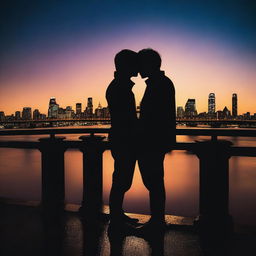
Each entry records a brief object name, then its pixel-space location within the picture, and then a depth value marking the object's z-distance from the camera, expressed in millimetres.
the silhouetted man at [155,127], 2119
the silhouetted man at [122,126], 2154
